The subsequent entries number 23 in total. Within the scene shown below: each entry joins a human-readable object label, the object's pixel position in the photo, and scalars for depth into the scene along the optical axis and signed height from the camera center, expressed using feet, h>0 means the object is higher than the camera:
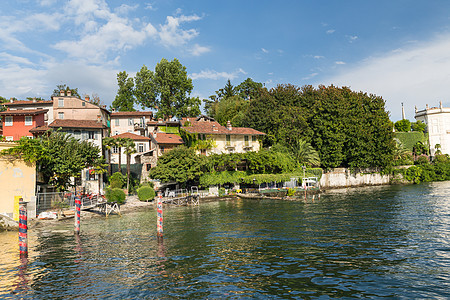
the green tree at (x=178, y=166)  161.55 +4.82
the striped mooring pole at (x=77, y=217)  82.17 -10.19
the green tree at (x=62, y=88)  295.64 +86.54
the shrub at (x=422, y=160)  252.83 +3.24
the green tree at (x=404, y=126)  311.88 +39.87
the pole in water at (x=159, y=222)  73.60 -11.09
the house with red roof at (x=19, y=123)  173.37 +33.21
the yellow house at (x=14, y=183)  91.04 -0.45
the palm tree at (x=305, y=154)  212.64 +10.66
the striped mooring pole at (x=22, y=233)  61.05 -10.18
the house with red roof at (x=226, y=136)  203.21 +24.76
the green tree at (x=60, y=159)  115.44 +8.04
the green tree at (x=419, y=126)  297.59 +36.76
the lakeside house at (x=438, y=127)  290.97 +34.20
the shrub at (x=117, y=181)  161.86 -1.82
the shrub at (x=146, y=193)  150.00 -8.54
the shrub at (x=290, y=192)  171.53 -12.59
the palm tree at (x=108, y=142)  171.63 +19.80
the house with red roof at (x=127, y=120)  244.01 +44.89
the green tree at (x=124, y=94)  297.94 +80.03
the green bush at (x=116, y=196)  138.00 -8.25
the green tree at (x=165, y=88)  293.02 +83.93
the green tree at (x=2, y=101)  246.02 +65.41
